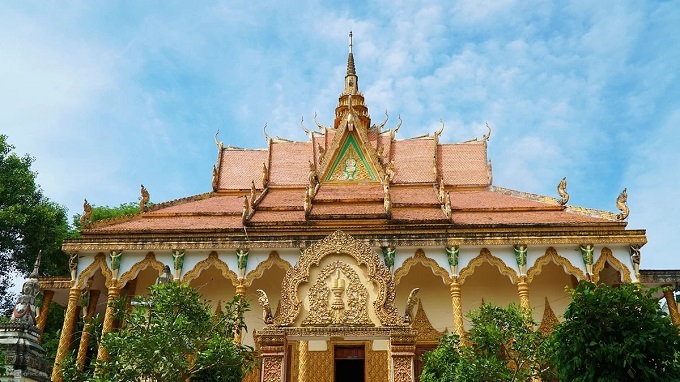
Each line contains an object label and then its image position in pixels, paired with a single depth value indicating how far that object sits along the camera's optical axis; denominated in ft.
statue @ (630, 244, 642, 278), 48.57
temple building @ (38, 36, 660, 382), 49.19
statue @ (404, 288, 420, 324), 30.01
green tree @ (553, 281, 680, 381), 25.61
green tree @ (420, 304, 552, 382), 31.48
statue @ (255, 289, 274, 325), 30.39
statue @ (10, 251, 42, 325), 31.17
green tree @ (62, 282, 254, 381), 26.81
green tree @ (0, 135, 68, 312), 67.51
